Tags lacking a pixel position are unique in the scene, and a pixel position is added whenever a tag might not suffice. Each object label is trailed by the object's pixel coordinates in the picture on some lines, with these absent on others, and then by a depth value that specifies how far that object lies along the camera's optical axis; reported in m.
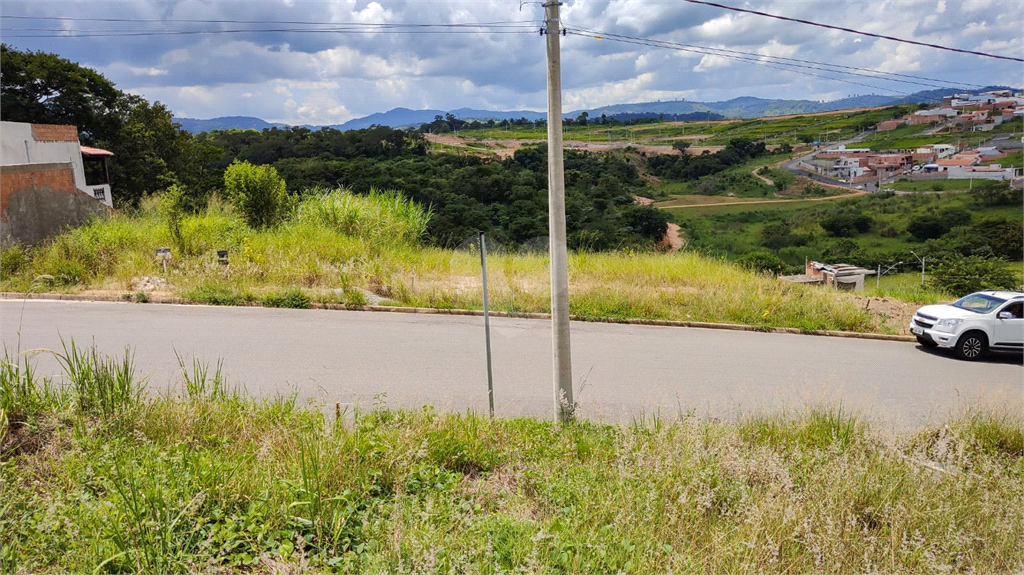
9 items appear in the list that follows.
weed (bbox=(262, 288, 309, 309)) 13.40
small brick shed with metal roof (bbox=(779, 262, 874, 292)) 22.06
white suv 11.99
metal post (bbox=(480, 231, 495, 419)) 6.93
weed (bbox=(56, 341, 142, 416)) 5.79
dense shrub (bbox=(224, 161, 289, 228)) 19.42
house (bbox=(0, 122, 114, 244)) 16.41
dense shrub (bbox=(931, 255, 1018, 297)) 32.72
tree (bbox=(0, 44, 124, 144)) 38.50
